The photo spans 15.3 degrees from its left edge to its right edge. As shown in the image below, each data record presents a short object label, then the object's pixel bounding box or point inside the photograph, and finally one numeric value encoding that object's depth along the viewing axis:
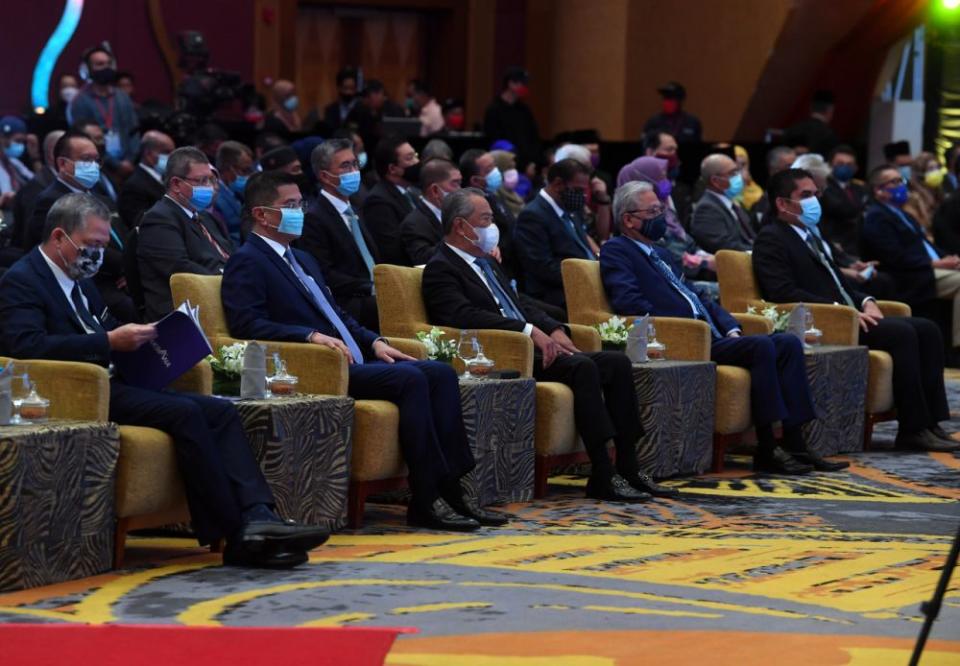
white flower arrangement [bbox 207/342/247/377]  11.98
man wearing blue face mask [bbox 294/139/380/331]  15.76
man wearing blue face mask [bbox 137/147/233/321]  14.39
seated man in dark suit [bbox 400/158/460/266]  16.93
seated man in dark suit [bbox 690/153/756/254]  19.83
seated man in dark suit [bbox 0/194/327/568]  10.63
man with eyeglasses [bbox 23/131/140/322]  16.04
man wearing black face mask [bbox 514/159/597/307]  17.22
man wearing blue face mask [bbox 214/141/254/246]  17.93
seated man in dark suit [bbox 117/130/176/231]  18.13
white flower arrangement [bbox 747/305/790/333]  16.45
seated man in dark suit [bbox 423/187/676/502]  13.65
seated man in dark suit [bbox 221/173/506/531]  12.18
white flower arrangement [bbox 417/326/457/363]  13.44
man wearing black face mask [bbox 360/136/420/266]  17.67
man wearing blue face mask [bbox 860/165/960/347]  21.30
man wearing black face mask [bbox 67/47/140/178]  25.95
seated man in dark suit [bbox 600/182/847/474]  15.25
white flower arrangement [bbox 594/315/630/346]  14.89
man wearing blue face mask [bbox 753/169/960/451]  16.98
